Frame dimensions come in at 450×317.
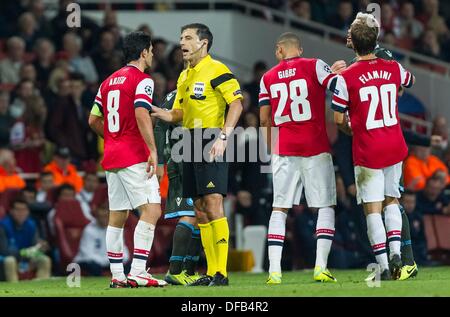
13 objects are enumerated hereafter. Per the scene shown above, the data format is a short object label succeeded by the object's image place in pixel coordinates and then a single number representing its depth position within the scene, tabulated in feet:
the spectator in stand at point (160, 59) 70.90
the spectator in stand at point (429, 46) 80.43
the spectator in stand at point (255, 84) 70.23
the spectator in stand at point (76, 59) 70.64
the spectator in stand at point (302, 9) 80.69
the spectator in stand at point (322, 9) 81.97
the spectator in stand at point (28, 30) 70.64
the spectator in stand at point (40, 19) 71.92
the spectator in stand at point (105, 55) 70.74
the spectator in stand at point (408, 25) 83.35
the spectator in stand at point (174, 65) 70.27
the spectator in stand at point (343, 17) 80.64
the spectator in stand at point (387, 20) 81.10
